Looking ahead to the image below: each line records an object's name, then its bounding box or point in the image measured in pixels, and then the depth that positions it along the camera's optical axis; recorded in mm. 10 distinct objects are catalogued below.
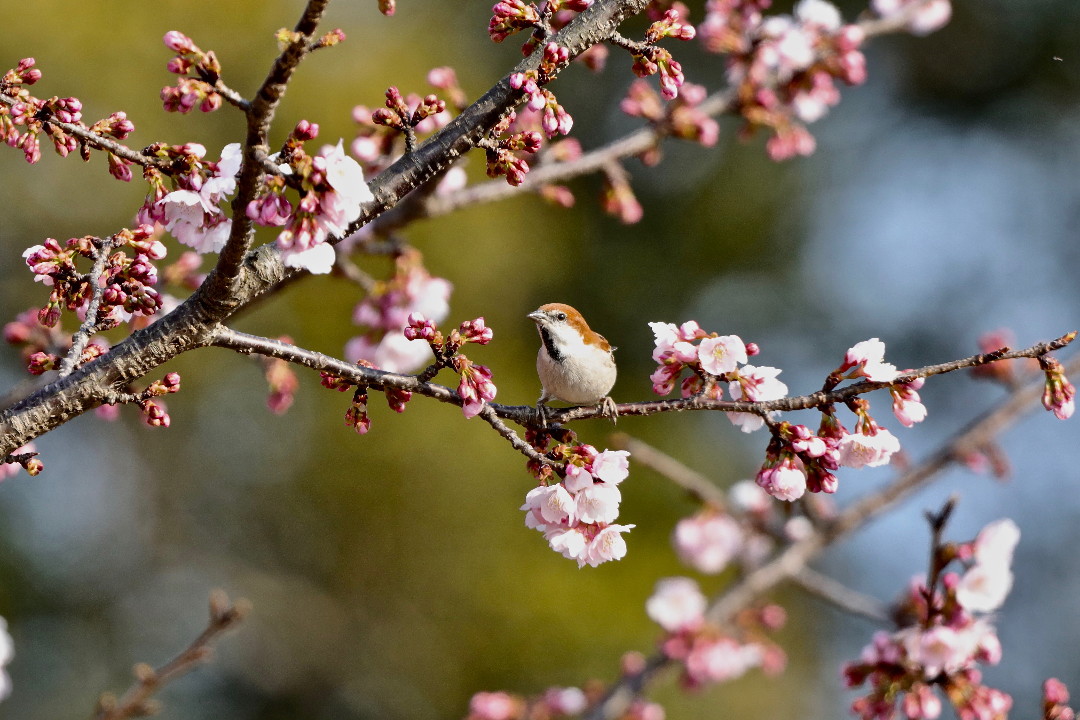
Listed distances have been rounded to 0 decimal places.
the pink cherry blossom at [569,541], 8742
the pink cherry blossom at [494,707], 9414
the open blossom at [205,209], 8693
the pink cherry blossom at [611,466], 8712
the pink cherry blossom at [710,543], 10825
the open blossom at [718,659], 9484
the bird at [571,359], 8968
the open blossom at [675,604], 10115
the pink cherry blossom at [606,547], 8745
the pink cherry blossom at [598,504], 8718
